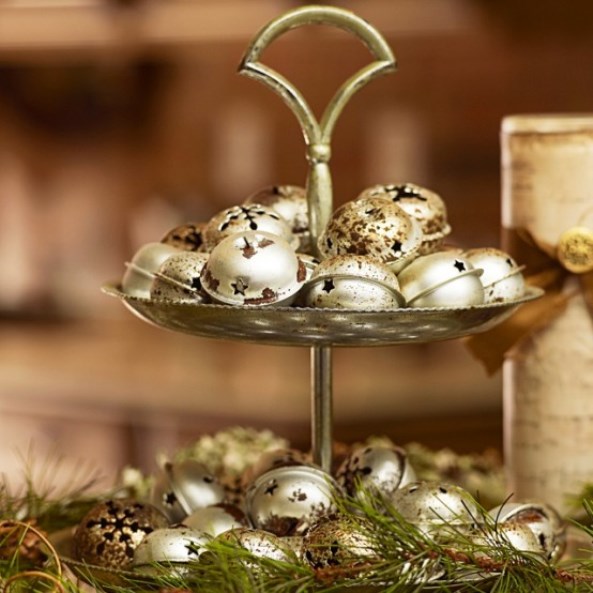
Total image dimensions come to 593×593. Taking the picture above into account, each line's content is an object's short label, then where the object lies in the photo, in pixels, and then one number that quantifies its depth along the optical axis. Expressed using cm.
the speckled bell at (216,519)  130
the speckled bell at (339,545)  124
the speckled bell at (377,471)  135
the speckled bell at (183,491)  136
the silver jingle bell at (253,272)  126
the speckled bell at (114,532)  130
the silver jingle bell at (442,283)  129
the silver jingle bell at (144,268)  134
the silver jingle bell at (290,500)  130
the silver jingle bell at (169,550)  125
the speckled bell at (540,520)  132
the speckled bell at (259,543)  125
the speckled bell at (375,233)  130
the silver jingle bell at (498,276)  134
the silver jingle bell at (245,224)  132
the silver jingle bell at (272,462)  136
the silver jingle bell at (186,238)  138
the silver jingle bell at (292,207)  138
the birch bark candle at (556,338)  146
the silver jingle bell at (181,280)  129
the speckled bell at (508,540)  125
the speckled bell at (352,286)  126
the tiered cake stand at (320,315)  126
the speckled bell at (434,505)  128
